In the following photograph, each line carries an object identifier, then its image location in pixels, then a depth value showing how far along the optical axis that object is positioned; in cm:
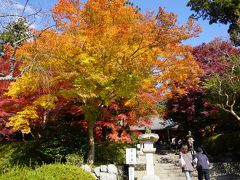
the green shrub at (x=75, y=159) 1494
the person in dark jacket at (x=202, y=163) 1172
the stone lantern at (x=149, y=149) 1141
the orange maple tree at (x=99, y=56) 1336
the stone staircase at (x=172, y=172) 1550
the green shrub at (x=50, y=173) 852
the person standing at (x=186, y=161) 1138
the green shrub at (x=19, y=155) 1568
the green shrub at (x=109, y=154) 1592
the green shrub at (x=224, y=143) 1973
